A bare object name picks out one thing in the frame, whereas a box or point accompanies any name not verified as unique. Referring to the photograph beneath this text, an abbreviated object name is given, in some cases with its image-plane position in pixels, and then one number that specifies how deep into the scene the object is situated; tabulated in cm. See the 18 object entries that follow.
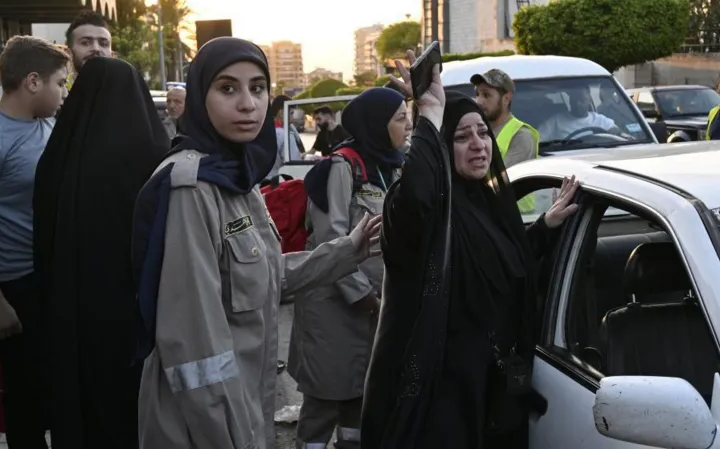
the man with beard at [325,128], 1194
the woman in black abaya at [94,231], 335
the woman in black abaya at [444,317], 268
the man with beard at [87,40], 503
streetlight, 4062
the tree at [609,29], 2805
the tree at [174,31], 7218
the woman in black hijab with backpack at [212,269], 235
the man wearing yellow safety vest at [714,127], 722
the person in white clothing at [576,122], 676
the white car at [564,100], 669
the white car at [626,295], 206
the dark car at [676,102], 1669
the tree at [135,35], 4861
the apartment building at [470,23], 5344
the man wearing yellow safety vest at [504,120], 566
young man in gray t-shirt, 375
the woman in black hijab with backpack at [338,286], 416
